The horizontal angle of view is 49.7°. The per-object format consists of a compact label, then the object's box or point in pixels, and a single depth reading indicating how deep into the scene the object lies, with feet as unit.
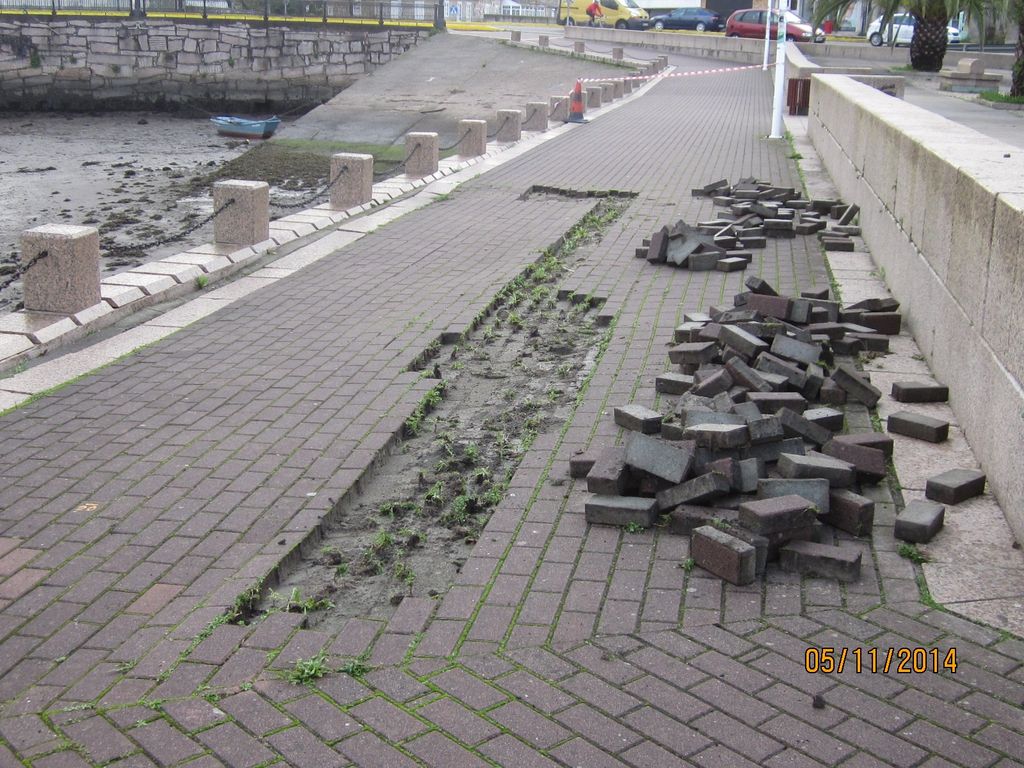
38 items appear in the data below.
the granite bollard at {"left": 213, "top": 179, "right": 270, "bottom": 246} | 35.40
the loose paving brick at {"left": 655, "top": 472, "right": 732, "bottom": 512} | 15.46
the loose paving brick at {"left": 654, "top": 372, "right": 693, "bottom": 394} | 20.77
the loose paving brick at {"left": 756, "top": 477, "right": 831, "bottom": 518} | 15.35
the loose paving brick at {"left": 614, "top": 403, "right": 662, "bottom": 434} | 18.26
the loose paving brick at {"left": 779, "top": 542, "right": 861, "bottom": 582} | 14.05
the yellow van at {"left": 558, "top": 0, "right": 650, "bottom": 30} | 196.03
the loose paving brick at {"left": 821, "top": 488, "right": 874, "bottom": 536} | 15.21
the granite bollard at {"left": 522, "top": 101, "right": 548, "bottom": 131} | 72.08
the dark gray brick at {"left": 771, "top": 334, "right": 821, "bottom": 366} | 21.27
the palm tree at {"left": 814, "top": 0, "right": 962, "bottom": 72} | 111.55
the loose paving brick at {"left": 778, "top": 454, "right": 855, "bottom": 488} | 15.87
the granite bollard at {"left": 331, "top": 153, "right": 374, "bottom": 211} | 43.62
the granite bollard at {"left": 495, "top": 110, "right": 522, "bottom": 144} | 65.21
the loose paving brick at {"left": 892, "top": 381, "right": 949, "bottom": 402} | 20.45
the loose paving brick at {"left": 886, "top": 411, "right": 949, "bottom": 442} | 18.45
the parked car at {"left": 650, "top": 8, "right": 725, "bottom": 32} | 192.24
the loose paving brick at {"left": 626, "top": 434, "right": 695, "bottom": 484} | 15.96
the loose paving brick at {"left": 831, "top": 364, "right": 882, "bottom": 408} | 20.21
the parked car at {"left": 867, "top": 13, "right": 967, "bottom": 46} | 155.84
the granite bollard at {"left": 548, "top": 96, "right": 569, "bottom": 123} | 79.05
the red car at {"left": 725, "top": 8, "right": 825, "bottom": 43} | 160.97
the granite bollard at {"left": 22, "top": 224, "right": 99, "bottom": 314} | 26.94
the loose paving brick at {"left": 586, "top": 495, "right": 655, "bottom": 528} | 15.71
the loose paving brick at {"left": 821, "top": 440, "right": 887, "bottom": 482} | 16.62
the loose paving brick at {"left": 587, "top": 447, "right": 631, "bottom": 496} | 16.22
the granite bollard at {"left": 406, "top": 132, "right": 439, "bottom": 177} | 51.93
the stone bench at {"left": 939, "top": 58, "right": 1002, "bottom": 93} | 106.11
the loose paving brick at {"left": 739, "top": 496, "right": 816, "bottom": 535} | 14.47
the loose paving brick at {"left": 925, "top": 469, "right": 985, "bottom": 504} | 16.10
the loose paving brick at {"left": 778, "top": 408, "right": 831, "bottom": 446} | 17.48
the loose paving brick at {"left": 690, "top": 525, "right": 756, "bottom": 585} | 13.93
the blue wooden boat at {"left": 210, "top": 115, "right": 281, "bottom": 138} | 110.83
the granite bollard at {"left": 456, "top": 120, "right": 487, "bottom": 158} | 58.75
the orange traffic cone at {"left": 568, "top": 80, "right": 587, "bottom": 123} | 78.02
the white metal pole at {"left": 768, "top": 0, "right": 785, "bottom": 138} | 65.82
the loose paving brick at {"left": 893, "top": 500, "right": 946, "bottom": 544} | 14.98
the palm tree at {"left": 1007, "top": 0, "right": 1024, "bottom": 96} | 89.12
